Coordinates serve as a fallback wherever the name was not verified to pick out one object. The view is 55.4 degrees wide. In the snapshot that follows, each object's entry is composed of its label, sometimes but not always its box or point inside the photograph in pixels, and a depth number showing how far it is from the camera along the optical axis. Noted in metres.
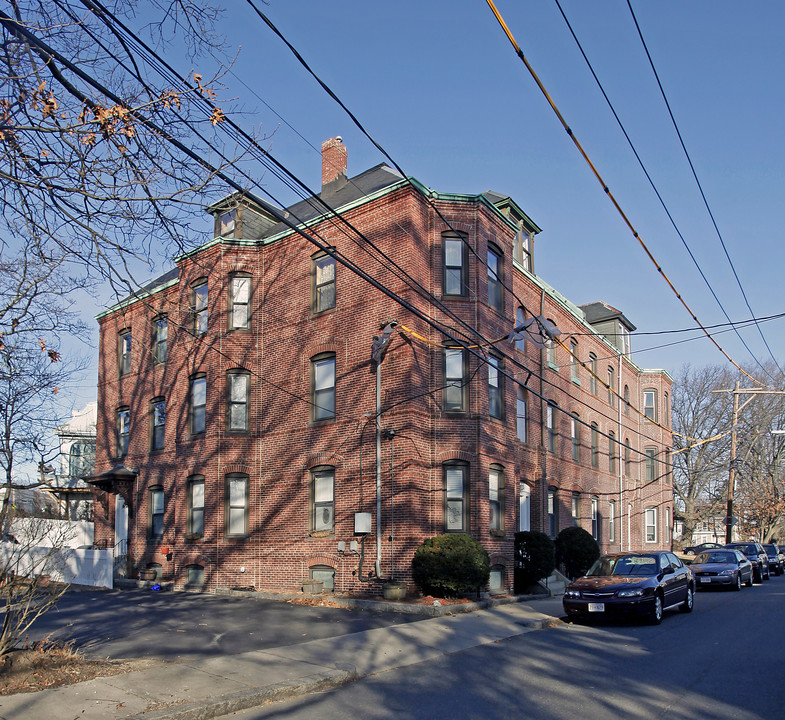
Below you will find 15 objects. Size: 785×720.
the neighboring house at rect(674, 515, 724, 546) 69.21
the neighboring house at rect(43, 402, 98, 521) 32.88
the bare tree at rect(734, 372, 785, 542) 51.69
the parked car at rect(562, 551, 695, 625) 14.70
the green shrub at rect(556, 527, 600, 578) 24.16
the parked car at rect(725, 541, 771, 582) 30.09
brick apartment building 19.45
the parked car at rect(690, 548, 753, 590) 24.61
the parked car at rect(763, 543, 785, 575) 37.84
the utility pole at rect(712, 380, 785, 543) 37.99
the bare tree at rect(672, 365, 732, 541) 52.25
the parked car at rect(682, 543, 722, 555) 37.17
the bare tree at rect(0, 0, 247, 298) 7.23
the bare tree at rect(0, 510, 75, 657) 8.20
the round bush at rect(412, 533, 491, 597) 17.22
